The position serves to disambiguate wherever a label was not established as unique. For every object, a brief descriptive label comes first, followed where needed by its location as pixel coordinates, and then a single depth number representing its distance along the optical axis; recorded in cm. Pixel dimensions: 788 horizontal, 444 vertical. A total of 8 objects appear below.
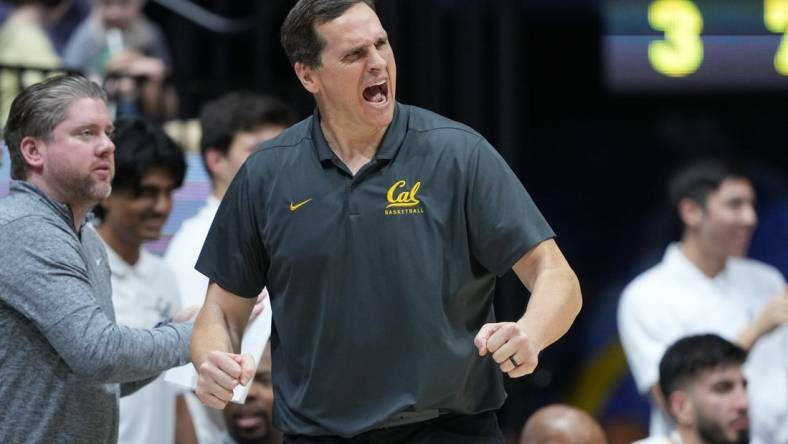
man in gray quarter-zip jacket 837
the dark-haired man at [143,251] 1090
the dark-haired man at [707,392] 1190
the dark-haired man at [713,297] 1303
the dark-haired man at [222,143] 1176
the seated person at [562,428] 1177
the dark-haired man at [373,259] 759
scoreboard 1470
